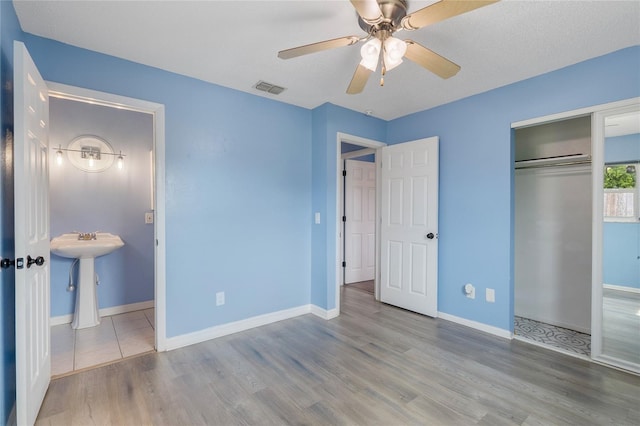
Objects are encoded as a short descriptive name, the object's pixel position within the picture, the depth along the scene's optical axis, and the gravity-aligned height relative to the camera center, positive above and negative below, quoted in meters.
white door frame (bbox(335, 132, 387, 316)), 3.54 +0.25
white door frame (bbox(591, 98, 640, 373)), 2.44 -0.13
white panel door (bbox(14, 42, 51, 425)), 1.53 -0.14
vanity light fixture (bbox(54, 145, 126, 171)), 3.30 +0.64
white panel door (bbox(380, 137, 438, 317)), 3.48 -0.20
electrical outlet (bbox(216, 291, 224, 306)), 2.96 -0.87
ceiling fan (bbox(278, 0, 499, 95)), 1.45 +0.94
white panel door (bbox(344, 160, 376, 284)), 5.02 -0.19
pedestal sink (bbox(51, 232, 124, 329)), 3.00 -0.65
